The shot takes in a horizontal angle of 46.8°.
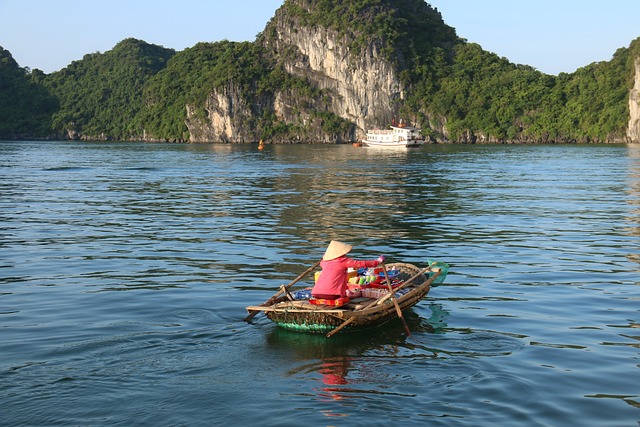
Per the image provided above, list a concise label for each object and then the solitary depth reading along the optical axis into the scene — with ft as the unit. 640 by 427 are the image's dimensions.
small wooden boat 38.68
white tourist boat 358.43
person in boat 40.09
